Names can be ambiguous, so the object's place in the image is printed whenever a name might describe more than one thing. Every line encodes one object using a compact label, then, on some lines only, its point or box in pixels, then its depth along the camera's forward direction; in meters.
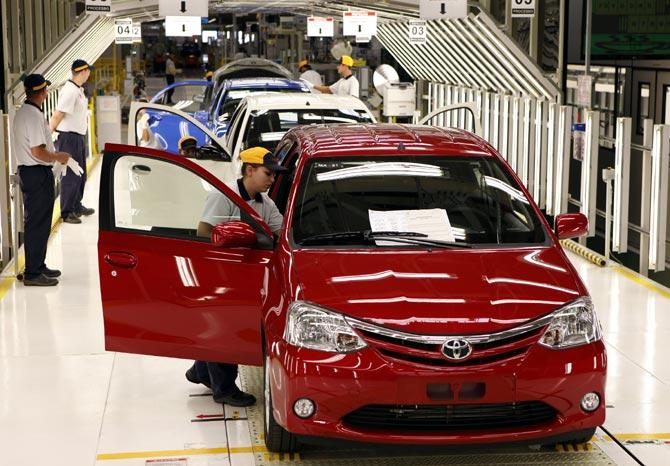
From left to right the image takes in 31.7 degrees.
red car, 5.06
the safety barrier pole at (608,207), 11.39
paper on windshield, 5.91
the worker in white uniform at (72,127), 13.12
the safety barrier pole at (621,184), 11.09
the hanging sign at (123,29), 20.86
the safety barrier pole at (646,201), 10.57
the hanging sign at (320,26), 24.98
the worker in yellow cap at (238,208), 6.43
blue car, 14.94
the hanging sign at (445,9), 15.02
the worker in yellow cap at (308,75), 21.64
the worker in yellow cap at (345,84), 17.05
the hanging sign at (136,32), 23.20
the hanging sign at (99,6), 14.69
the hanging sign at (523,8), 14.39
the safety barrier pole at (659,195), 10.30
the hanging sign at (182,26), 23.00
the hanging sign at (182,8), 15.79
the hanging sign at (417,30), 19.30
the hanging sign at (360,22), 21.28
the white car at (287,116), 11.62
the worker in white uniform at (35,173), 9.95
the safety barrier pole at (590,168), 11.96
